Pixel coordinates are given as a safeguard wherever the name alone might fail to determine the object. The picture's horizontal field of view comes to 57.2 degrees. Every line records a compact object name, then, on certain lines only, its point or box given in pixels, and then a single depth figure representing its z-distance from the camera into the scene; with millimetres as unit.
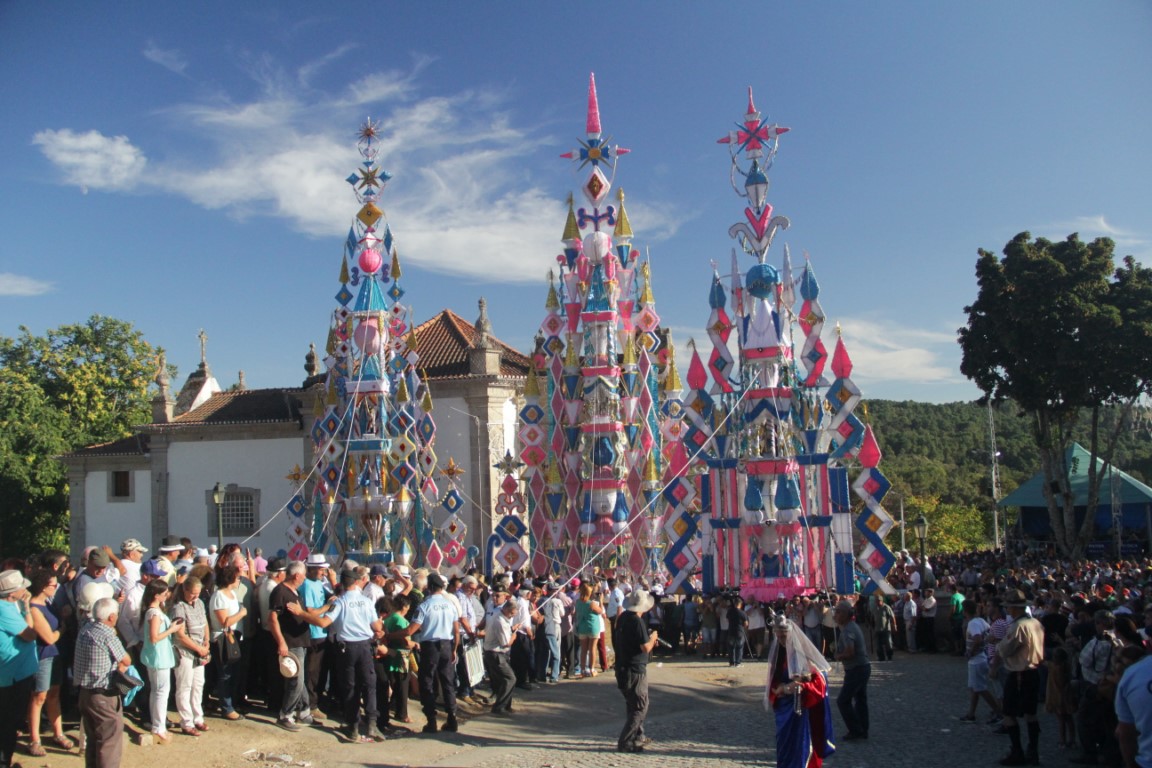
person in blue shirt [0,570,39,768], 8227
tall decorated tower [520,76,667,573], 23969
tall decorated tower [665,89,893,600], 20281
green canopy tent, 34156
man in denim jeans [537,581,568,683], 14938
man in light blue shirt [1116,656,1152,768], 6742
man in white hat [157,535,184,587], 10438
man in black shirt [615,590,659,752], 10477
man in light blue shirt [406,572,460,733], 11031
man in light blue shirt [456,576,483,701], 12484
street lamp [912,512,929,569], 22953
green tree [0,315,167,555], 39125
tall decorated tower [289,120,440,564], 24344
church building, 32781
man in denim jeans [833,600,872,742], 10930
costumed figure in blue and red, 8820
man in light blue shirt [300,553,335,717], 10742
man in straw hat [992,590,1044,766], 9836
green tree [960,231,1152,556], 27797
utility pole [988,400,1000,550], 41625
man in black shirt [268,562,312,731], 10312
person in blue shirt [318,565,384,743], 10414
